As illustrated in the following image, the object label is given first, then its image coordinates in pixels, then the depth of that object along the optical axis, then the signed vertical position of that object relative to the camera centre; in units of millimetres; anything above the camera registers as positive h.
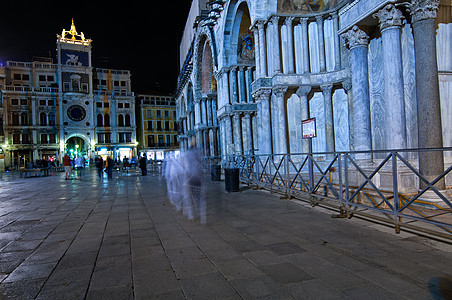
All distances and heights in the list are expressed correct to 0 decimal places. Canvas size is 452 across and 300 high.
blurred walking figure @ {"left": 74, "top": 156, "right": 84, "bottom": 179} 26238 -210
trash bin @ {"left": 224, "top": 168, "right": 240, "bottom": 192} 9383 -819
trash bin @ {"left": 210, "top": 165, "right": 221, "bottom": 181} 13336 -802
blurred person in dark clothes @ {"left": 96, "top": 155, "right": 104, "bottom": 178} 19508 -421
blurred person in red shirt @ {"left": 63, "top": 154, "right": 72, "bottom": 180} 18312 -249
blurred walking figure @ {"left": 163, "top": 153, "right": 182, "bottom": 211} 8262 -1210
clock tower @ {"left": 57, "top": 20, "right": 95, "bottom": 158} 49719 +11286
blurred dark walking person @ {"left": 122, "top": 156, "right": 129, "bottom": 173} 23616 -462
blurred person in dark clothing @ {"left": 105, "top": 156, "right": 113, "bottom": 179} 18425 -490
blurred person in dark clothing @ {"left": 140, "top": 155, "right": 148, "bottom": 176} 20186 -568
